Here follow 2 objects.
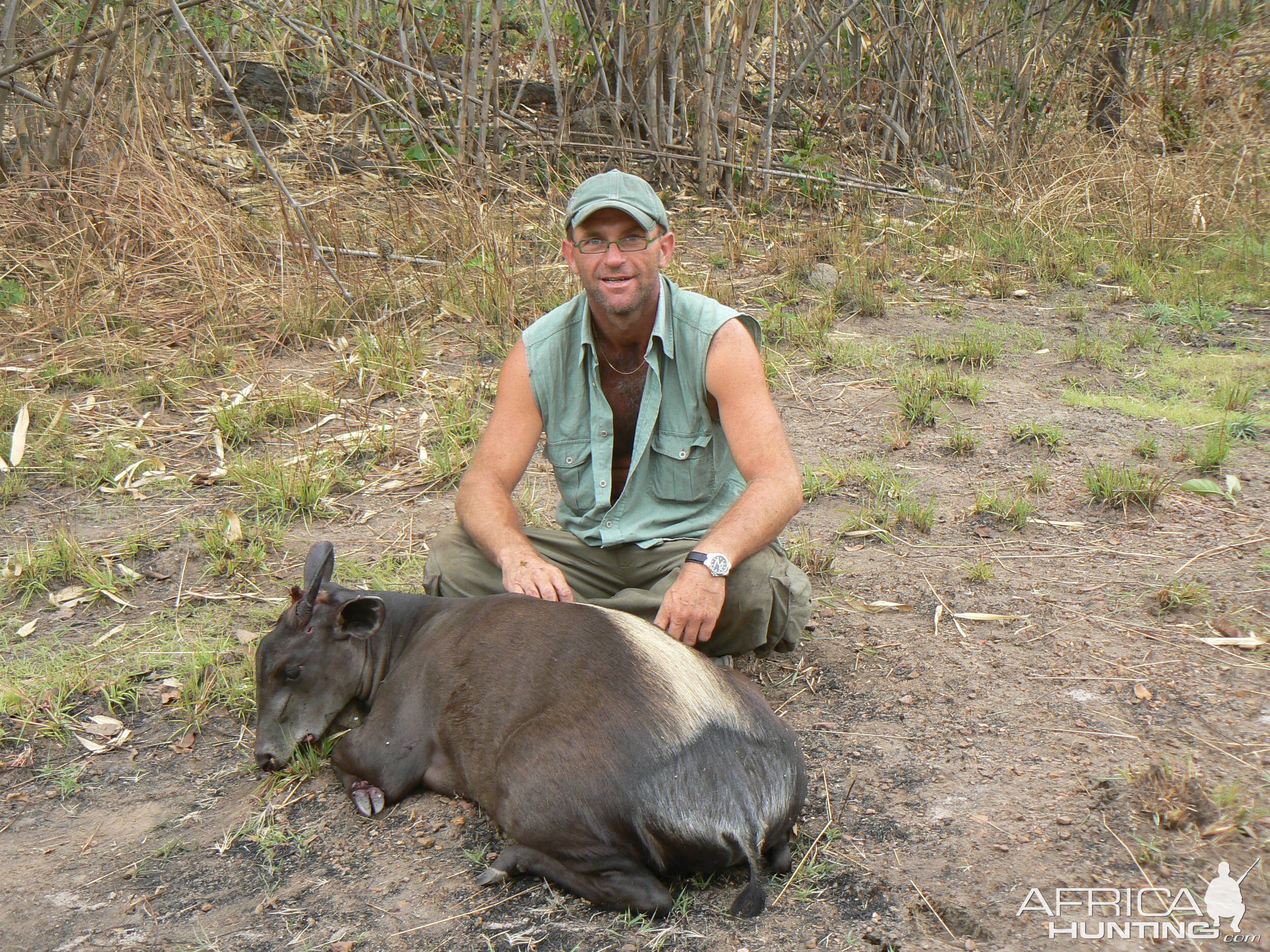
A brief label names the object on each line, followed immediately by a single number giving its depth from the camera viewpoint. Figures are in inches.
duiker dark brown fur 108.2
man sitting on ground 145.5
